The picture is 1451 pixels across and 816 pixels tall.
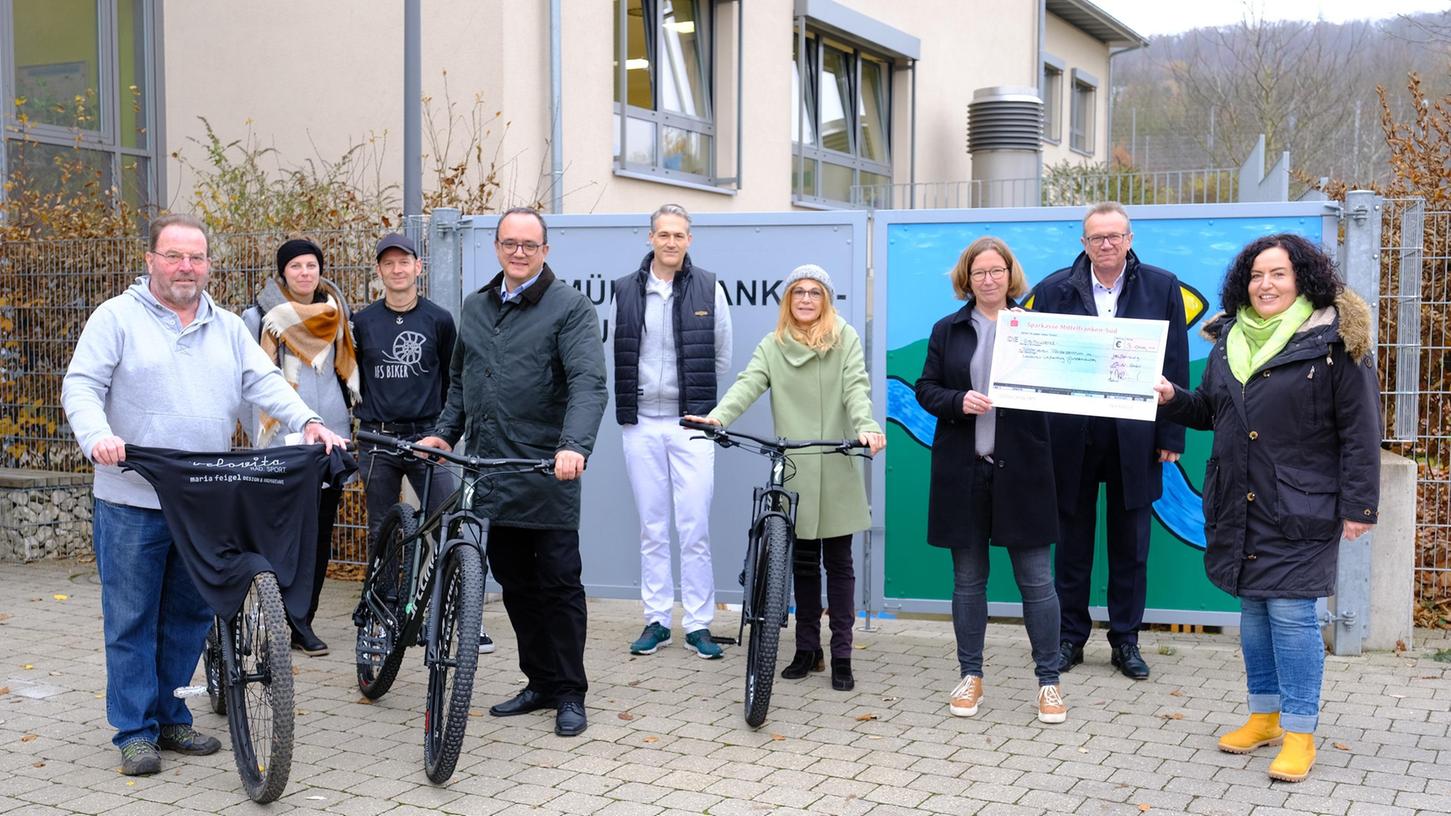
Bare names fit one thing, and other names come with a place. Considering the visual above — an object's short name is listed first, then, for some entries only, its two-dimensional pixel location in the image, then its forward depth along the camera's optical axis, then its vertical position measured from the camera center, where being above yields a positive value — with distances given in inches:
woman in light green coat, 240.4 -12.8
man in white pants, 259.4 -10.2
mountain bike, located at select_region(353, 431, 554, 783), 185.5 -37.9
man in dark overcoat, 238.8 -19.8
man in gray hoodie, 189.3 -11.7
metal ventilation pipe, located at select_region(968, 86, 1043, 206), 796.6 +117.8
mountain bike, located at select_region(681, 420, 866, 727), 213.6 -36.2
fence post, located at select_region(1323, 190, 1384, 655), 257.0 -37.0
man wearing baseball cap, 264.2 -6.3
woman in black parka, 187.8 -15.8
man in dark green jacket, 211.3 -11.5
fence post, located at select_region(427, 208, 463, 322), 307.9 +15.4
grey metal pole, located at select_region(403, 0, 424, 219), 345.7 +56.6
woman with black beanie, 262.4 -0.8
